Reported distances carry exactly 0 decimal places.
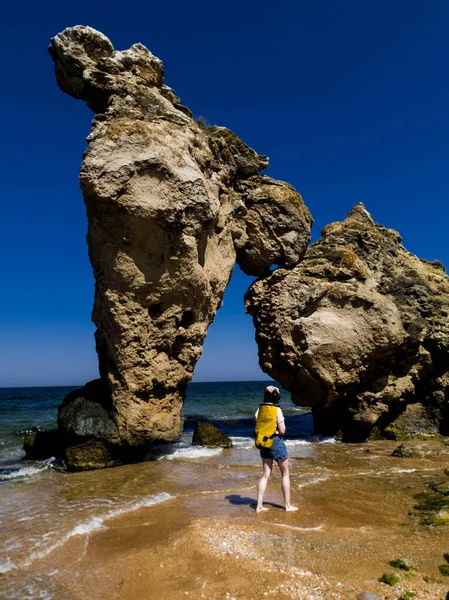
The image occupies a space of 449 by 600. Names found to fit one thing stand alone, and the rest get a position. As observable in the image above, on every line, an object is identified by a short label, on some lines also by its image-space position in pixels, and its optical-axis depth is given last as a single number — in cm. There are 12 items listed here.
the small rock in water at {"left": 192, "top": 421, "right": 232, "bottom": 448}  1406
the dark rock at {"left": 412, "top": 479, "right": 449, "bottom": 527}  643
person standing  682
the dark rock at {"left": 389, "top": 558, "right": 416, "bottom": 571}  473
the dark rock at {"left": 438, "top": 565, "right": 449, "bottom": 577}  464
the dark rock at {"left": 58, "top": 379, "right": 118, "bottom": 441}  1109
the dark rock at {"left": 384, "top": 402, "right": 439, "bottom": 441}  1575
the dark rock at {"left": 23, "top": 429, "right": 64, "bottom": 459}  1277
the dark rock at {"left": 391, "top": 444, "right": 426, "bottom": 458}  1188
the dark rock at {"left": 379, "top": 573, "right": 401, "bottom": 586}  441
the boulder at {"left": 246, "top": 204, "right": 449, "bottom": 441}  1492
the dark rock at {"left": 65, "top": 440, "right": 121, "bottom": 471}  1093
